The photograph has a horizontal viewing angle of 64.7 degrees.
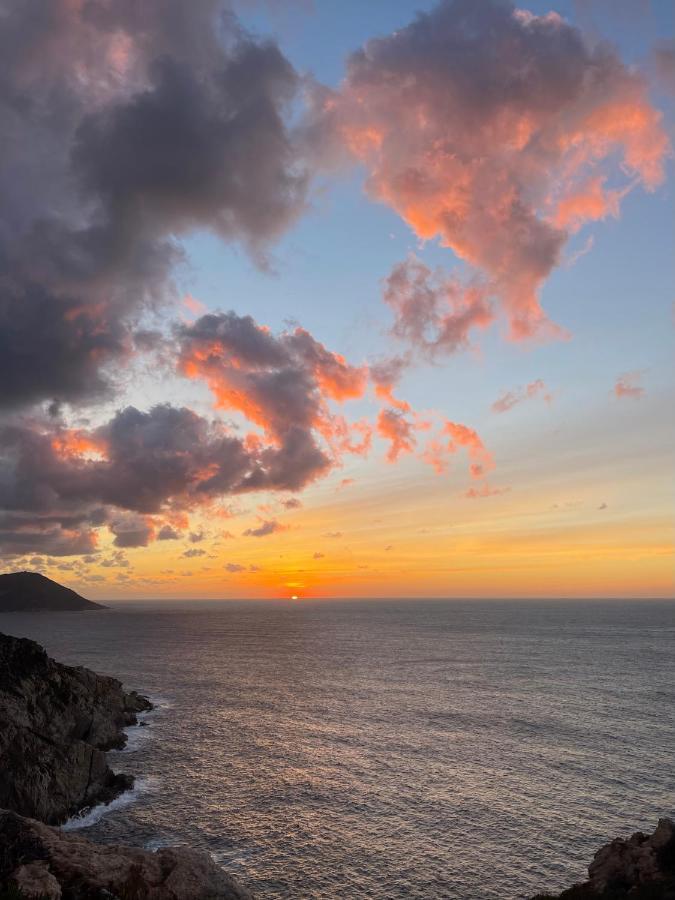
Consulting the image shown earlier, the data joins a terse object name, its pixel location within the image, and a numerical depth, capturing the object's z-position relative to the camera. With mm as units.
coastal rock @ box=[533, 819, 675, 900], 26359
